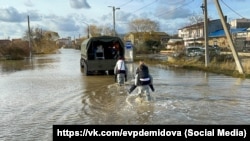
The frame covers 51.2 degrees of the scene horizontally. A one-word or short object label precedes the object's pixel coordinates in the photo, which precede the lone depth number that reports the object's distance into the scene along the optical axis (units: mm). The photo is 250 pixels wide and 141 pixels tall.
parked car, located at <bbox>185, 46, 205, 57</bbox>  30639
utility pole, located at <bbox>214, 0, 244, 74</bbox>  16063
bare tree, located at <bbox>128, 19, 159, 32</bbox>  61203
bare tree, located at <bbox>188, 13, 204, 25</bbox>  55282
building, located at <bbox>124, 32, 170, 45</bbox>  54691
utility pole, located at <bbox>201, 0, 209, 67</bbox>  19966
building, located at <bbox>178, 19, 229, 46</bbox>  66967
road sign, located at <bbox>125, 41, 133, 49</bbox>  25575
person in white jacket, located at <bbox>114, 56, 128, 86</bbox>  12591
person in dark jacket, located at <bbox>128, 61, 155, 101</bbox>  9009
